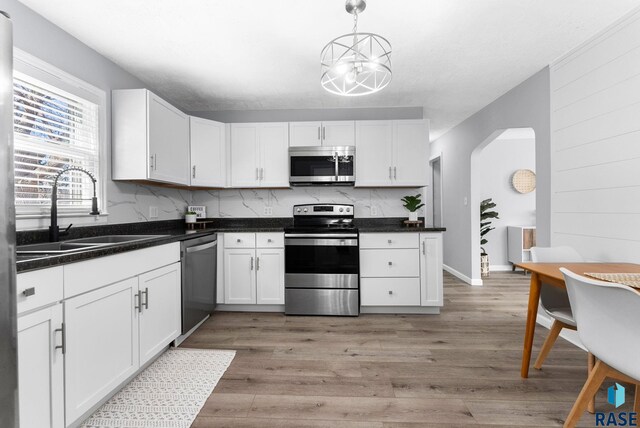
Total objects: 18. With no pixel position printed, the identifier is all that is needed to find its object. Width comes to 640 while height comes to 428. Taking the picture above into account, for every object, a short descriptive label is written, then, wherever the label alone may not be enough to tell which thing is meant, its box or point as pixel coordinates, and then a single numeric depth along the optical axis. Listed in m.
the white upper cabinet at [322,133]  3.53
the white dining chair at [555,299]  1.88
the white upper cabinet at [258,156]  3.58
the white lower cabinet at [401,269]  3.18
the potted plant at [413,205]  3.48
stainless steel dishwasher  2.58
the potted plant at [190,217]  3.59
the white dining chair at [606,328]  1.16
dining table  1.74
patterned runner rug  1.64
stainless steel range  3.16
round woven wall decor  5.33
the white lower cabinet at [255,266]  3.26
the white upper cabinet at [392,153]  3.49
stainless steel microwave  3.45
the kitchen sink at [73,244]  1.57
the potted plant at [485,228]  4.84
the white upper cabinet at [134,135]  2.56
